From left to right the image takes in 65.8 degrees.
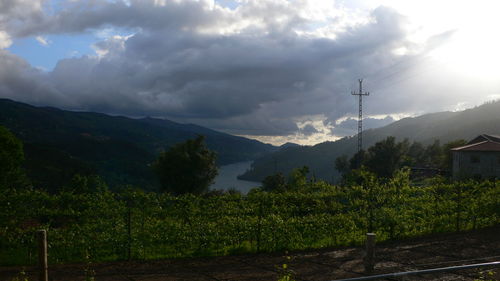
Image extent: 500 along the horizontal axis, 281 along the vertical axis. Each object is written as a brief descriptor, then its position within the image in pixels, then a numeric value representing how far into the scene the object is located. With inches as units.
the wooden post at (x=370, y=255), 243.4
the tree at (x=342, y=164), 3253.0
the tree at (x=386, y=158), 2388.0
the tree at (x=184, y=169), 1402.6
